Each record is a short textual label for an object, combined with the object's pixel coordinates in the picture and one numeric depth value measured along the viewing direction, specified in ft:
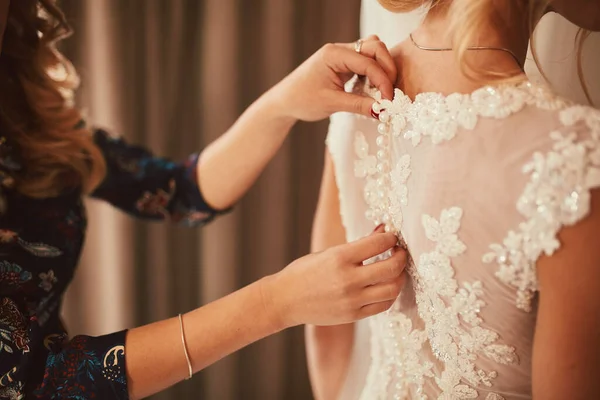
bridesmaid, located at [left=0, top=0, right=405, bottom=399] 2.32
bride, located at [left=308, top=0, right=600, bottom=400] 1.64
